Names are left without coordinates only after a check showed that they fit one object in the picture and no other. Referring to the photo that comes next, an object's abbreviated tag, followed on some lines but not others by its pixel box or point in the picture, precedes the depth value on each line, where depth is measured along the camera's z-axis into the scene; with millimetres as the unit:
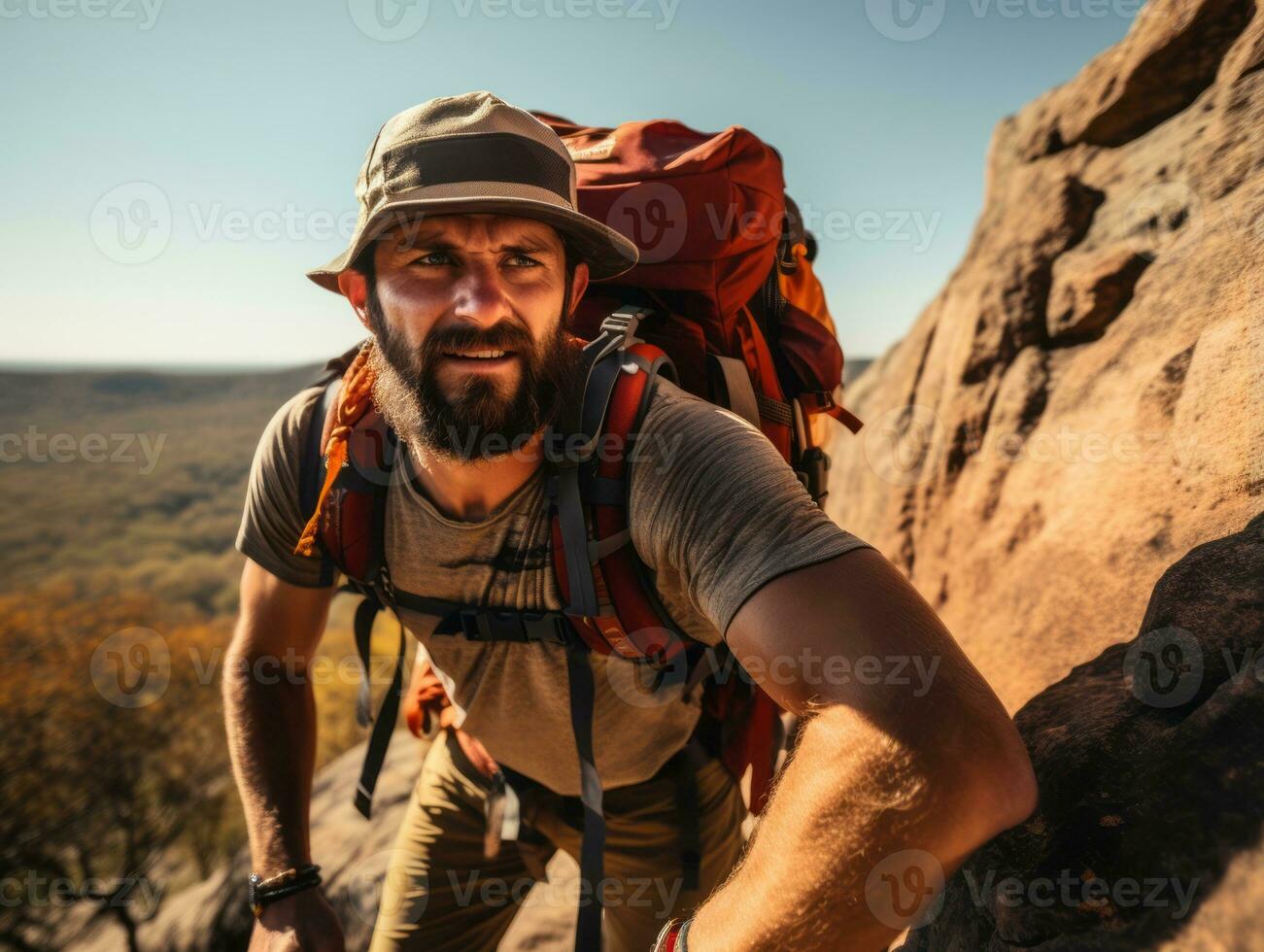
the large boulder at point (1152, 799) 611
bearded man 647
